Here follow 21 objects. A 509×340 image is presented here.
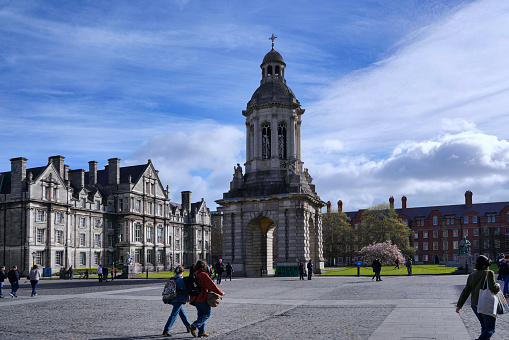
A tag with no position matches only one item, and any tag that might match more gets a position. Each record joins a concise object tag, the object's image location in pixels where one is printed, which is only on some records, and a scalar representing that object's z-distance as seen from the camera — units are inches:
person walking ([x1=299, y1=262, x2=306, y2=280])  1571.1
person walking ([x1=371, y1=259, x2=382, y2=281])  1408.2
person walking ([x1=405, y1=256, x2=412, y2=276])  1712.8
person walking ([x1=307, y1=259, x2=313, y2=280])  1552.7
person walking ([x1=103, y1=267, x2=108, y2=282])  1686.8
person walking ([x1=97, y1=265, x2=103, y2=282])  1706.3
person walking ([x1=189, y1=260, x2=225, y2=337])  468.8
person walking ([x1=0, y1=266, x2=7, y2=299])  969.2
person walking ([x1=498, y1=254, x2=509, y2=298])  844.6
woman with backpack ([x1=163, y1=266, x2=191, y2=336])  491.5
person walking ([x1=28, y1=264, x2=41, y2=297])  1026.1
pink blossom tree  2950.3
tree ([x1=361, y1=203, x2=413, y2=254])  3393.2
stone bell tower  1790.1
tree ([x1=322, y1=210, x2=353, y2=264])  3634.4
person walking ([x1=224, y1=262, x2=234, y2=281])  1578.5
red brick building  4033.0
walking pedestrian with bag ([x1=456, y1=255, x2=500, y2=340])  374.6
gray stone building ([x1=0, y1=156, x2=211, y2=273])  2544.3
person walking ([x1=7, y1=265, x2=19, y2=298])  986.1
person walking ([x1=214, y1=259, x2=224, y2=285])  1397.6
